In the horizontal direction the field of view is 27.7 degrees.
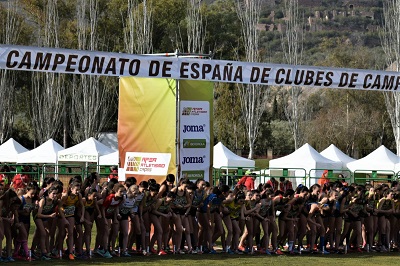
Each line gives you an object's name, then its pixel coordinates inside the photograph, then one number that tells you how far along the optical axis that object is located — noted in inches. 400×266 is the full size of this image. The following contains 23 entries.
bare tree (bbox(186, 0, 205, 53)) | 2409.0
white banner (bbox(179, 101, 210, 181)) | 770.8
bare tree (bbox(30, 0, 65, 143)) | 2438.5
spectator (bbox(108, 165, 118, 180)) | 1154.7
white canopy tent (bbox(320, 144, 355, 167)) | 1630.2
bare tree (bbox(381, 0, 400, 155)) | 2185.0
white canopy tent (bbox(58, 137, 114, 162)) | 1660.9
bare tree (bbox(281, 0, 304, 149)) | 2426.2
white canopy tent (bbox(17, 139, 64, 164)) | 1708.9
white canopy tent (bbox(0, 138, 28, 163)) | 1815.9
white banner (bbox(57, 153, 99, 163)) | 1657.2
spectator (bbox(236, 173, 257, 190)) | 1082.9
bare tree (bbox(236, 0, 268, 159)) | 2400.3
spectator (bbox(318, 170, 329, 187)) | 1045.8
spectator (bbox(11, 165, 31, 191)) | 999.0
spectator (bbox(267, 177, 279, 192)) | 1001.7
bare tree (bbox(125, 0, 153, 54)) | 2314.2
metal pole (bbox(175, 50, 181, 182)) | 765.3
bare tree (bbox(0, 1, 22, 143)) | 2436.0
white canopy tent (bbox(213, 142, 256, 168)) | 1619.1
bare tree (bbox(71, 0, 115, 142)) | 2399.1
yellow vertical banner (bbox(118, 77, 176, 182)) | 770.8
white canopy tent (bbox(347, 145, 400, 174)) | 1480.1
